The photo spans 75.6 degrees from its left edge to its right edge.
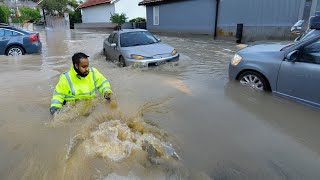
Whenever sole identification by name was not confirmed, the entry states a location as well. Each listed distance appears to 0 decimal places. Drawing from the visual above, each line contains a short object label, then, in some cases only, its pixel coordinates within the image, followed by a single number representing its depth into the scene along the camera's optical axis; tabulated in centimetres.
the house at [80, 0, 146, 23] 2364
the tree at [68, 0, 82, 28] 3329
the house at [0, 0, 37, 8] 4415
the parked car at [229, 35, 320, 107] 339
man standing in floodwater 295
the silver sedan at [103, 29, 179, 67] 617
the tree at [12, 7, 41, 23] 3585
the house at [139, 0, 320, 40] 1009
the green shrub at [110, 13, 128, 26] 2218
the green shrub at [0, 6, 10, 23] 2153
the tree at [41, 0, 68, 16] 3309
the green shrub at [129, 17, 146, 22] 2196
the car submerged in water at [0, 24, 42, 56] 831
